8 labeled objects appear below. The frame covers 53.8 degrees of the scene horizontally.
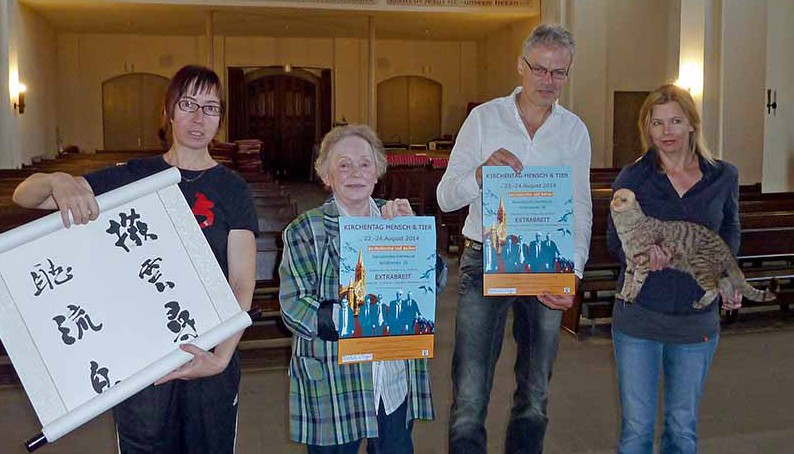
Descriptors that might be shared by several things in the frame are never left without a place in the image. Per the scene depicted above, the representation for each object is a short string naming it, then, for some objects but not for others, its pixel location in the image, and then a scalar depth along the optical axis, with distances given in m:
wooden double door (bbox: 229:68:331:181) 21.92
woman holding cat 2.75
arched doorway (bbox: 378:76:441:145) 22.06
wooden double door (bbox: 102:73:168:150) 20.75
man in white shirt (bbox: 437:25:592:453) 2.88
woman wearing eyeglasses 2.16
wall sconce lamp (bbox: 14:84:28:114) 14.24
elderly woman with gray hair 2.36
